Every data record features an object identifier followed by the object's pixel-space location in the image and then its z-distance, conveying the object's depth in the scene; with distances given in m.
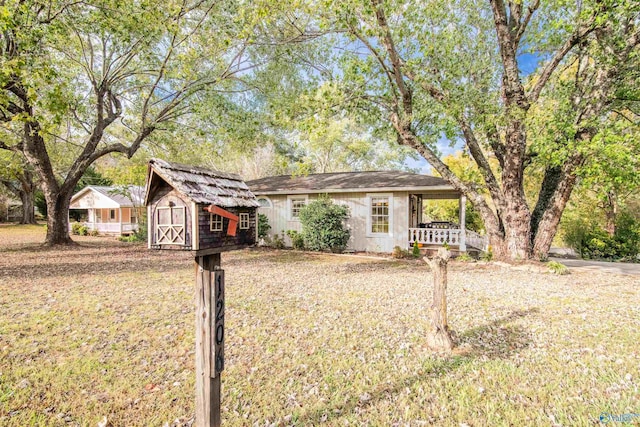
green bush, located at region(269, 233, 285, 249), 14.76
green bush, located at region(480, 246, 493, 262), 10.64
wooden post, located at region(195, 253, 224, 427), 2.35
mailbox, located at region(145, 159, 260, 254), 2.44
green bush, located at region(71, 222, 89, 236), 21.86
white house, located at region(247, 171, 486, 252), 12.48
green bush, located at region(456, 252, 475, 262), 10.82
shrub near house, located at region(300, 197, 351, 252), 12.80
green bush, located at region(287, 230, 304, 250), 14.00
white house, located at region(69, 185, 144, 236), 21.30
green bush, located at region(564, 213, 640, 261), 12.98
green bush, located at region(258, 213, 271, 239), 14.62
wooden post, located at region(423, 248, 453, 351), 4.17
